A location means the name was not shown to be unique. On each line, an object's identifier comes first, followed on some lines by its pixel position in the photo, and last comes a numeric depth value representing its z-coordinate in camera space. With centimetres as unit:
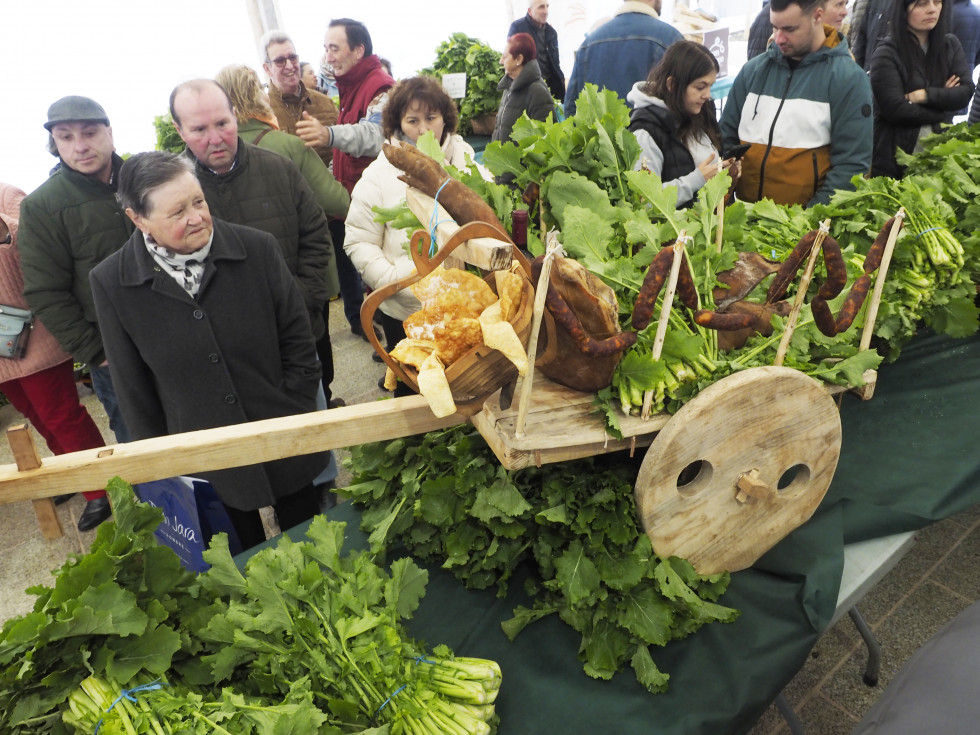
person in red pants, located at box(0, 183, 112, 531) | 302
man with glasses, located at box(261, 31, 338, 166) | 395
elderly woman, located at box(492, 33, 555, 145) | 427
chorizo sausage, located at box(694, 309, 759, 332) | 145
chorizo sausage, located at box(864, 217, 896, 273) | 170
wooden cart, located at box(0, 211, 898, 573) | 142
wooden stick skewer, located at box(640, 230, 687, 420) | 136
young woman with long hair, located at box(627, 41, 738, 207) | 298
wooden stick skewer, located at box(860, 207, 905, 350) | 165
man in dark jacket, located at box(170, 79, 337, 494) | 265
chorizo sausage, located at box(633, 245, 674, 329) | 137
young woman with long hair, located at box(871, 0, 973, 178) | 409
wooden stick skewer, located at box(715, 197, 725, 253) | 183
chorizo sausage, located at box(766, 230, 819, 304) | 152
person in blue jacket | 367
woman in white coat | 310
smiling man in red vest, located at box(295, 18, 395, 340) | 376
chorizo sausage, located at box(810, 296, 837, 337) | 155
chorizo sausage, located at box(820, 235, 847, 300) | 155
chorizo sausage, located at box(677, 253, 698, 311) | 142
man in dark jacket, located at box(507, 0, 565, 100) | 589
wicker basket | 129
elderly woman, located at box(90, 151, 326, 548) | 213
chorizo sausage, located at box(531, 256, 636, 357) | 132
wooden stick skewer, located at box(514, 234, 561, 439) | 124
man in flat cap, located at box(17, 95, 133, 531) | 269
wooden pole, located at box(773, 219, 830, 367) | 150
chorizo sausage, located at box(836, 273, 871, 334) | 161
